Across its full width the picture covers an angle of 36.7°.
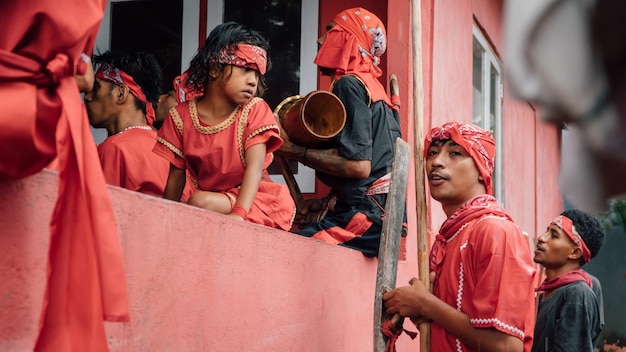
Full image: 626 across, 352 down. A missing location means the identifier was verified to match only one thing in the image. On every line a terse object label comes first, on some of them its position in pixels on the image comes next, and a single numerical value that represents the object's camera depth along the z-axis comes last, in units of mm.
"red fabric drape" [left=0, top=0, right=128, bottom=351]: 2240
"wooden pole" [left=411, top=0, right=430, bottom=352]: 3934
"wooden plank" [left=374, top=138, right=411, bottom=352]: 4012
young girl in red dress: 4230
